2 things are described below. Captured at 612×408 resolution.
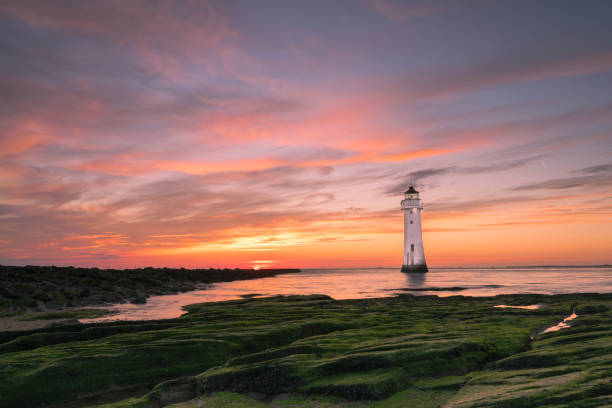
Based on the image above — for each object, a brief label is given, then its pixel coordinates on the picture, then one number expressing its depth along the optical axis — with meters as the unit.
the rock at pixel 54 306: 30.85
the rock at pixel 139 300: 36.11
